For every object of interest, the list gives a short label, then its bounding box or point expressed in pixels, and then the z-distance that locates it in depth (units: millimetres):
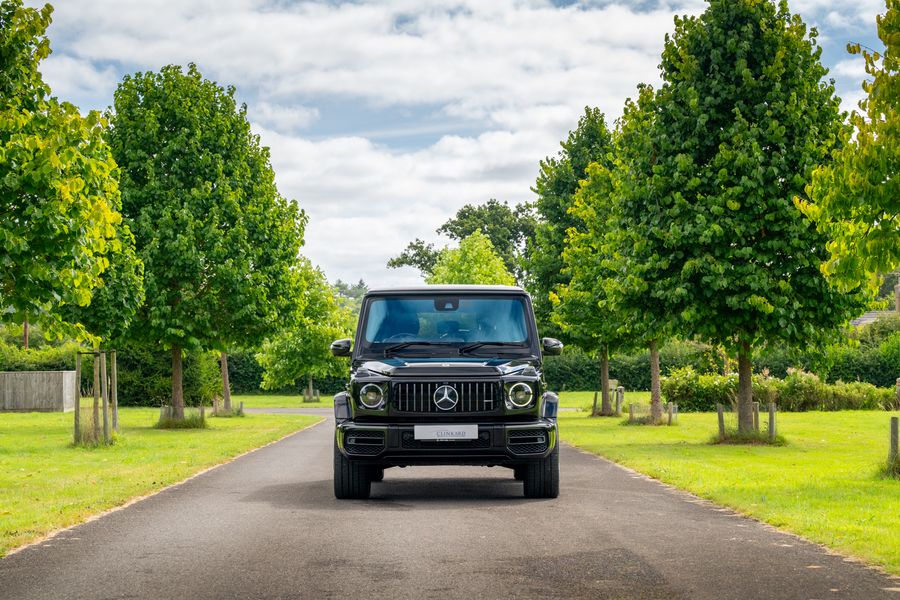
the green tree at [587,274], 33500
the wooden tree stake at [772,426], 22734
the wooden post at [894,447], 14591
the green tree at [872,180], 12531
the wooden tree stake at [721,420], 22938
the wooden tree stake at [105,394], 21595
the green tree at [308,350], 54500
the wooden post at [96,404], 22547
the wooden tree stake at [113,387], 23431
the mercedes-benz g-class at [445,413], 12070
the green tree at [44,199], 14344
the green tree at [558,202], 40000
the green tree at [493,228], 93500
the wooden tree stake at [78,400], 21409
